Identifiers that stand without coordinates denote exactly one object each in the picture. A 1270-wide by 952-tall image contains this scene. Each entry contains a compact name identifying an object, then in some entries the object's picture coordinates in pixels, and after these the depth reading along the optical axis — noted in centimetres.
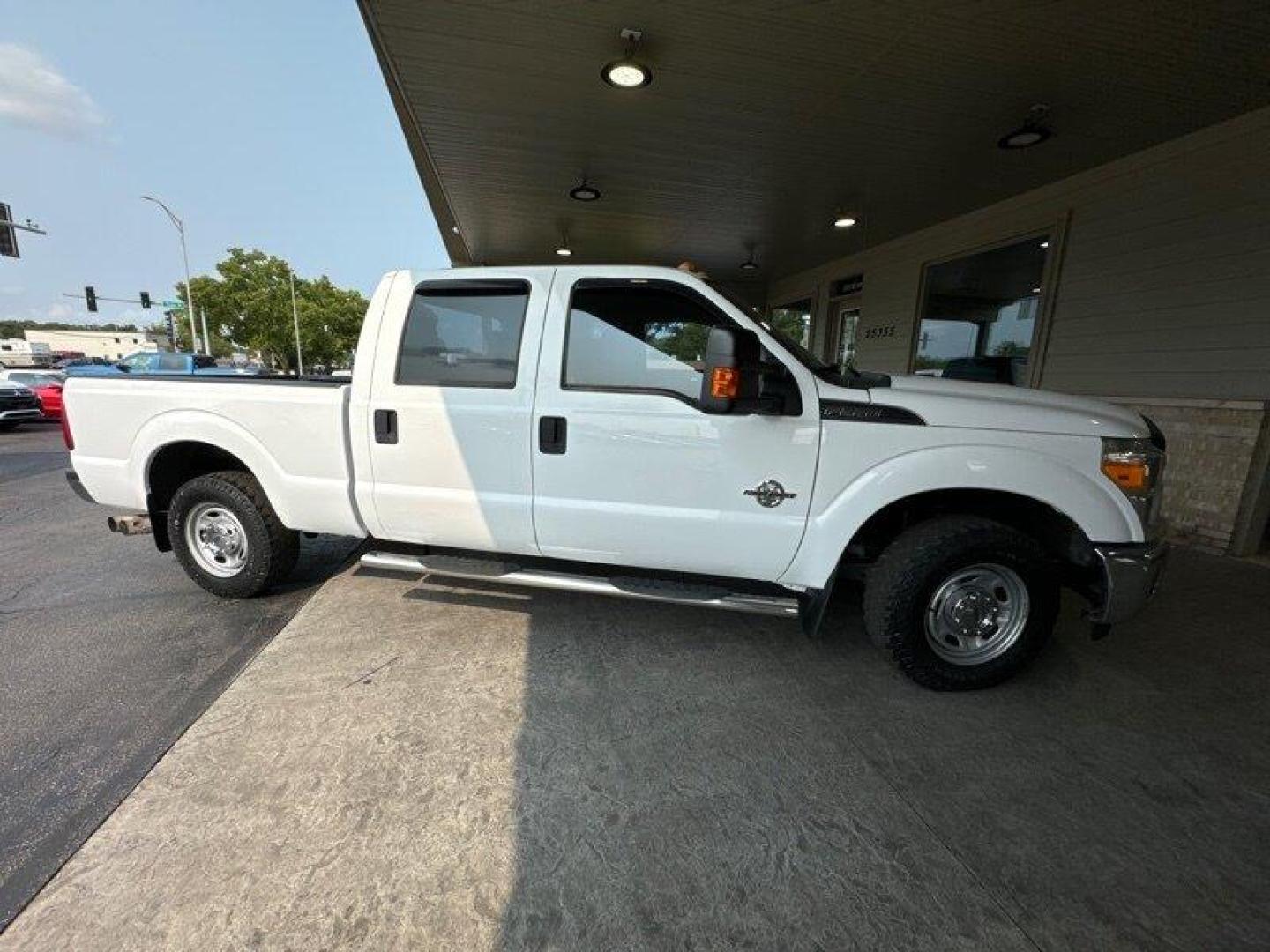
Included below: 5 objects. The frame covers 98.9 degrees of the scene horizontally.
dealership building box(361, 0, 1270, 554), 390
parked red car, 1241
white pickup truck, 250
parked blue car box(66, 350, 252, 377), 1467
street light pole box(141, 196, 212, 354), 2516
